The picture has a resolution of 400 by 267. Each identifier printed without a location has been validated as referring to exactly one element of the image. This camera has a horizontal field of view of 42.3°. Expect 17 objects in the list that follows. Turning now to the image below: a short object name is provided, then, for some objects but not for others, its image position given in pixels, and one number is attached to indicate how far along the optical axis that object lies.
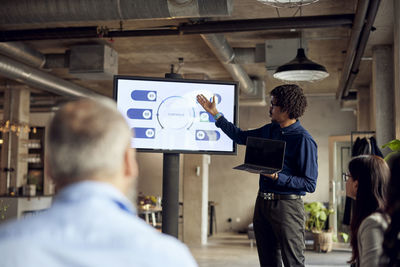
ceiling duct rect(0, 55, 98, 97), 7.60
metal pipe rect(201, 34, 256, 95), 6.64
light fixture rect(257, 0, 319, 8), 3.73
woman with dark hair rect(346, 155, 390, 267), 1.93
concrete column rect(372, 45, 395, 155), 7.25
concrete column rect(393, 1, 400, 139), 4.86
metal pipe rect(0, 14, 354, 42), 5.75
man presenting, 2.73
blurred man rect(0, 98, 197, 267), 0.74
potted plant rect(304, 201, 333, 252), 8.57
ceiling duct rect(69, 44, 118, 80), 7.64
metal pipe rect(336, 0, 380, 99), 4.89
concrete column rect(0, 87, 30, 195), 10.68
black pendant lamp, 5.90
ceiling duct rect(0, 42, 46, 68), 7.30
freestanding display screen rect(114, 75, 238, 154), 3.15
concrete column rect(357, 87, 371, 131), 10.35
